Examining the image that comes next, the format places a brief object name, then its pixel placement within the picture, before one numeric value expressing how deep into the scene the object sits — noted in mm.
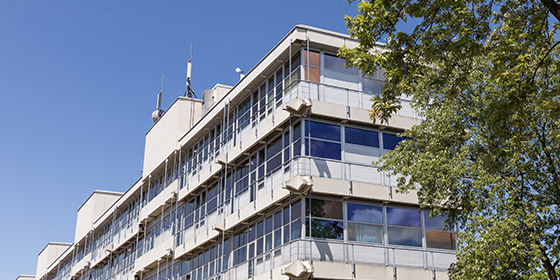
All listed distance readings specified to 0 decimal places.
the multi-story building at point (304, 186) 24172
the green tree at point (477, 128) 12578
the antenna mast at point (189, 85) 43625
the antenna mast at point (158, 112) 51031
